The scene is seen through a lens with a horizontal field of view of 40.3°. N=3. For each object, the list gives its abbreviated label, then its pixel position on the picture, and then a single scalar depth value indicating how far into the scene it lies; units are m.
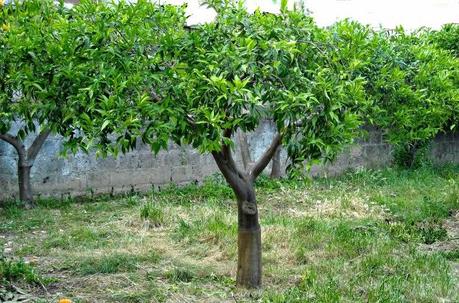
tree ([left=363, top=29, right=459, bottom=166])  6.61
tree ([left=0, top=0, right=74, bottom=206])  4.16
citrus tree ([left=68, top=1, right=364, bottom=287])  3.75
